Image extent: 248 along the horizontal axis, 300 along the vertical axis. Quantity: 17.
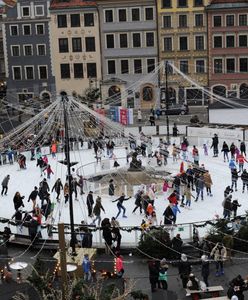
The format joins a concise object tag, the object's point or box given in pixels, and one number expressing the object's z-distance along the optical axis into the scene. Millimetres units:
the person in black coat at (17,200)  25875
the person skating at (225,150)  36375
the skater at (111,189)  28588
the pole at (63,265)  11508
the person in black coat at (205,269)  18609
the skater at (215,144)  37906
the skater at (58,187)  28266
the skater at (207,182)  27875
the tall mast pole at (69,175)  19531
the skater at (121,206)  24938
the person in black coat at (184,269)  18625
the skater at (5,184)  30234
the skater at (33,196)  26609
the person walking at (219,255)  19625
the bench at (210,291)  17625
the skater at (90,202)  25531
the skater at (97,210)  23984
